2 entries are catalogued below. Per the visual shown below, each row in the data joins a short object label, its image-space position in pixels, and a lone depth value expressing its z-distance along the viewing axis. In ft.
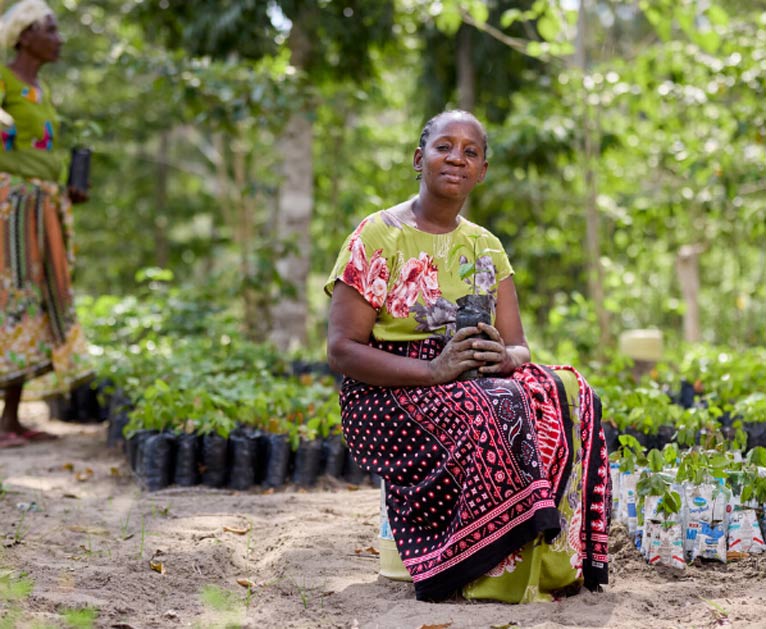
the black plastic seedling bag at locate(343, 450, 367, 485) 14.87
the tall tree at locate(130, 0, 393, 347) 25.46
